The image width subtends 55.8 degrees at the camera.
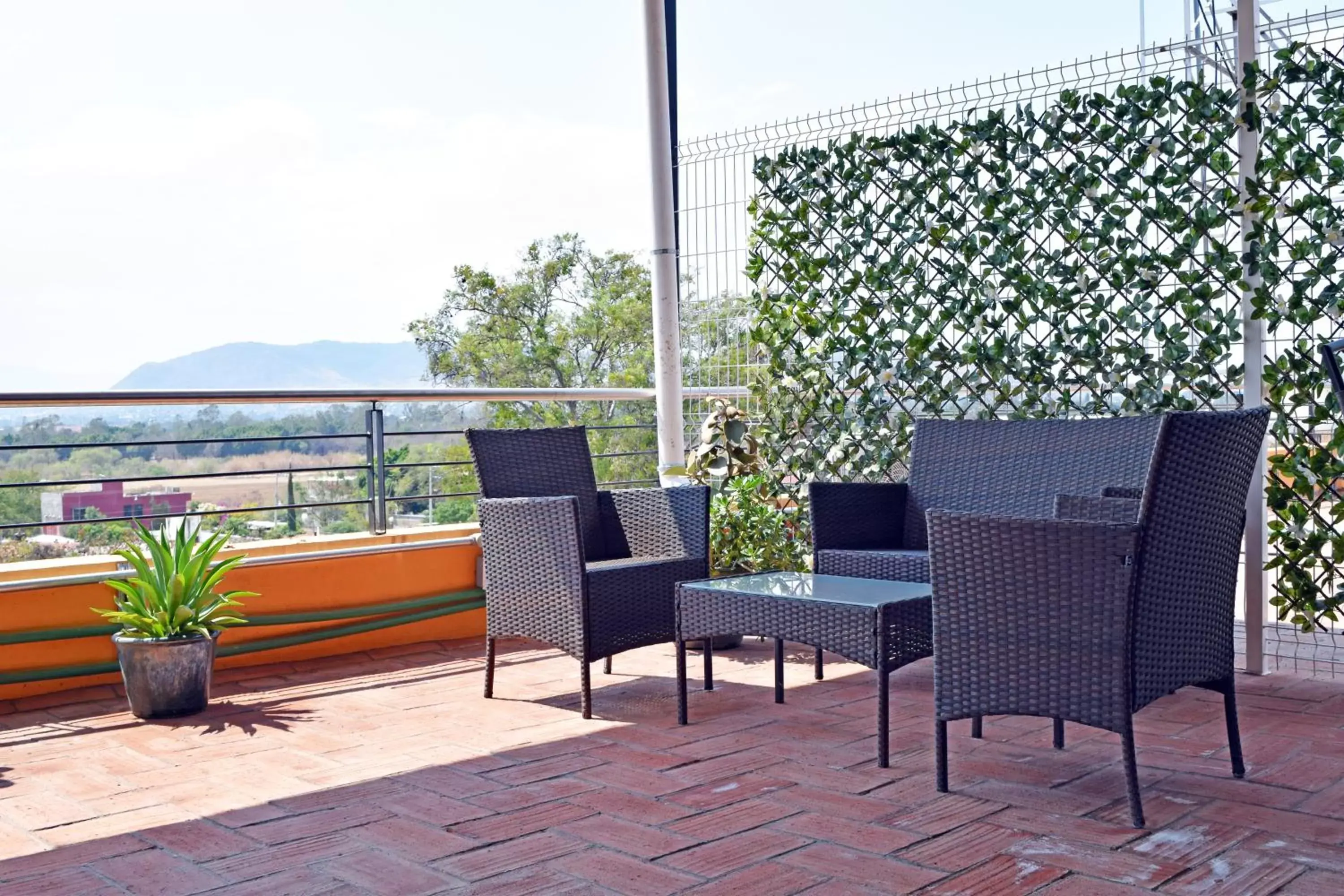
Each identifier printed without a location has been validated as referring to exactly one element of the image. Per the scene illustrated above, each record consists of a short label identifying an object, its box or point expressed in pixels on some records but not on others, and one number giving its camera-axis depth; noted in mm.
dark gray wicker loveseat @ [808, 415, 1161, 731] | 3670
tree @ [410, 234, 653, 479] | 19984
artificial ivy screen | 3816
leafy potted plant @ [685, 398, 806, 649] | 4805
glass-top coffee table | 2992
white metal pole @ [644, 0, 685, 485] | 4715
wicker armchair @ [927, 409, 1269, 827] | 2516
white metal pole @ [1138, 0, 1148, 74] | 8539
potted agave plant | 3646
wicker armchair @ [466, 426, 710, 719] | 3578
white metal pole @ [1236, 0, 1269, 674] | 3875
